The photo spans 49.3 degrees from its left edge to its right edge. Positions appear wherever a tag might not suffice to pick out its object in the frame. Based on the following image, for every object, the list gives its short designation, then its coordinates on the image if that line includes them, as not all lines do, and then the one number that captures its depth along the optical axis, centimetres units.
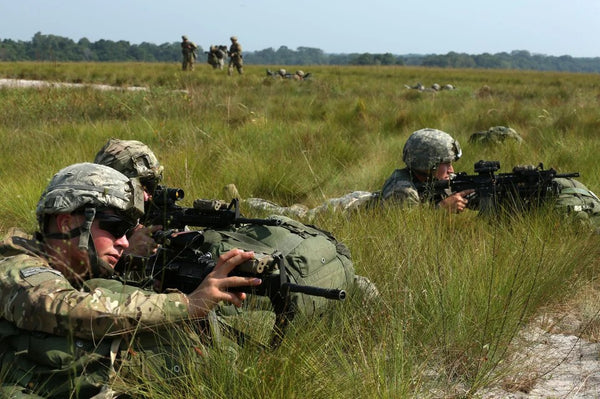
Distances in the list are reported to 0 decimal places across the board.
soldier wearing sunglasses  253
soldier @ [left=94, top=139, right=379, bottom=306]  475
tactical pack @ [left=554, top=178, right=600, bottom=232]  504
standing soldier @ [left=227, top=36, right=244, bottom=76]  3256
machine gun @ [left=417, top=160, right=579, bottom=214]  540
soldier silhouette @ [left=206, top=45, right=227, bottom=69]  3697
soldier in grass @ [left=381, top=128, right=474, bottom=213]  572
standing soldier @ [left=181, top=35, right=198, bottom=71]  3315
